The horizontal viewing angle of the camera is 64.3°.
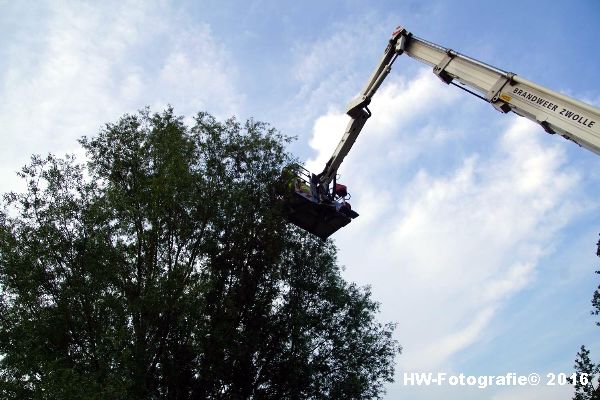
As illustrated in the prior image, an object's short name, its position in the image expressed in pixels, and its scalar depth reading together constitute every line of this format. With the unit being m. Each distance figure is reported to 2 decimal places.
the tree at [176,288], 16.52
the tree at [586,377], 17.04
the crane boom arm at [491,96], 9.98
